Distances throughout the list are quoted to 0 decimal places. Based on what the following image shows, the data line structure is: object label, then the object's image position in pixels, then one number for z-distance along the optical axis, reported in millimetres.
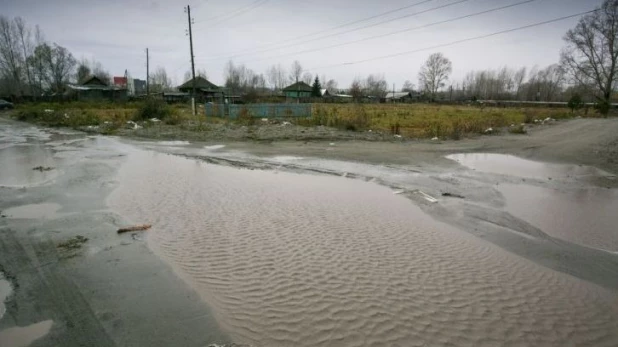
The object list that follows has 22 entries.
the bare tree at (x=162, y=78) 122988
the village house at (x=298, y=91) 80688
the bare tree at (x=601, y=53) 48812
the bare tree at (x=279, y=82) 124744
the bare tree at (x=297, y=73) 111625
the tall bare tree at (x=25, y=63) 66062
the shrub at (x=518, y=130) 21344
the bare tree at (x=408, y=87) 141575
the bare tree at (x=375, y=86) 106912
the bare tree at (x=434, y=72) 103750
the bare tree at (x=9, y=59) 63031
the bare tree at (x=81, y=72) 88312
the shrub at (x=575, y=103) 43094
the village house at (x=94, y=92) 57244
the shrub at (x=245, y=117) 23594
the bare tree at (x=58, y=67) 68812
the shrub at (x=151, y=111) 26031
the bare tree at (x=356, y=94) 67000
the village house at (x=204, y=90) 57656
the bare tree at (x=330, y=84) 126369
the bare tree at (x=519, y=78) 129850
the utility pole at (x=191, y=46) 33000
